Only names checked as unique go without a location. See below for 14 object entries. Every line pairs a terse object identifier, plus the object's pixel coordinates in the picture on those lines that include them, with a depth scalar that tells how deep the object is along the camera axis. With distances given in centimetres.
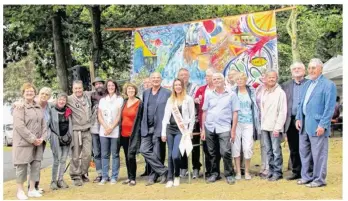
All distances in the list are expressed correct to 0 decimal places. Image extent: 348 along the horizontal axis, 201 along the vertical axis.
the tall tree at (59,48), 1463
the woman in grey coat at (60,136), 751
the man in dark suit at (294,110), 752
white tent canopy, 1778
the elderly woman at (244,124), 780
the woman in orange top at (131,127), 779
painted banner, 895
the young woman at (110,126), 786
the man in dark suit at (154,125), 773
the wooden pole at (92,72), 1064
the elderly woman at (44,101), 731
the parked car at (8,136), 2376
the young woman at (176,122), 746
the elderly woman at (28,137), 676
